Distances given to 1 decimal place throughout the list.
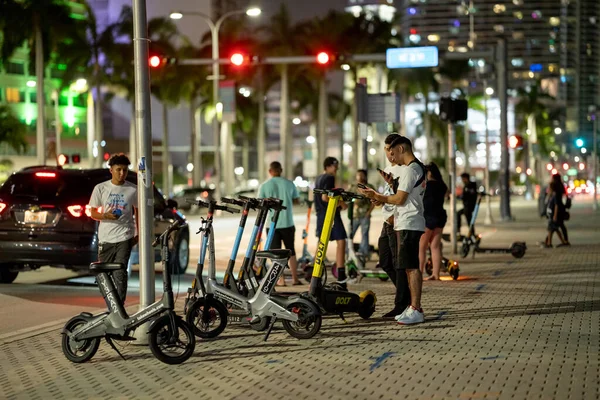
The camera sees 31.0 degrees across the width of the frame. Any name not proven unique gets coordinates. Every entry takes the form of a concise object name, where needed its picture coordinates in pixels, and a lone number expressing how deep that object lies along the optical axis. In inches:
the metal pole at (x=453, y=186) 831.1
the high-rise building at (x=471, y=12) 3096.0
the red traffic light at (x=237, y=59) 1253.1
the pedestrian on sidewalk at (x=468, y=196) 901.8
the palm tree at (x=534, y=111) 4591.5
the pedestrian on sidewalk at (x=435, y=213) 627.8
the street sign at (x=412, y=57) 1180.5
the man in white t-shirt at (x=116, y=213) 437.1
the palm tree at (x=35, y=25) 2177.7
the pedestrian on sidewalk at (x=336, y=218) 608.4
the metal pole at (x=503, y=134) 1380.4
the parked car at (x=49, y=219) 602.9
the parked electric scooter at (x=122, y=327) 355.3
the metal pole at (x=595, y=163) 1942.2
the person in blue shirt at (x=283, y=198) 601.9
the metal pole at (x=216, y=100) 1865.2
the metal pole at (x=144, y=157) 402.3
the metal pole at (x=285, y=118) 2935.5
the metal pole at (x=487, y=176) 1400.1
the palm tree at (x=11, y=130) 3117.6
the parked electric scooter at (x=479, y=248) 800.9
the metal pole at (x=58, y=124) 2407.5
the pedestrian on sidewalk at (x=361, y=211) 721.6
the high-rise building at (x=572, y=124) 5299.7
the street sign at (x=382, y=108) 804.0
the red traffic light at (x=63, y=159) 1131.3
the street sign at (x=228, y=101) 1838.1
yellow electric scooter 422.9
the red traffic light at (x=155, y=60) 1171.9
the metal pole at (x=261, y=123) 3142.2
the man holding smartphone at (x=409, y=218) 439.8
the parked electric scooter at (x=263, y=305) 403.9
